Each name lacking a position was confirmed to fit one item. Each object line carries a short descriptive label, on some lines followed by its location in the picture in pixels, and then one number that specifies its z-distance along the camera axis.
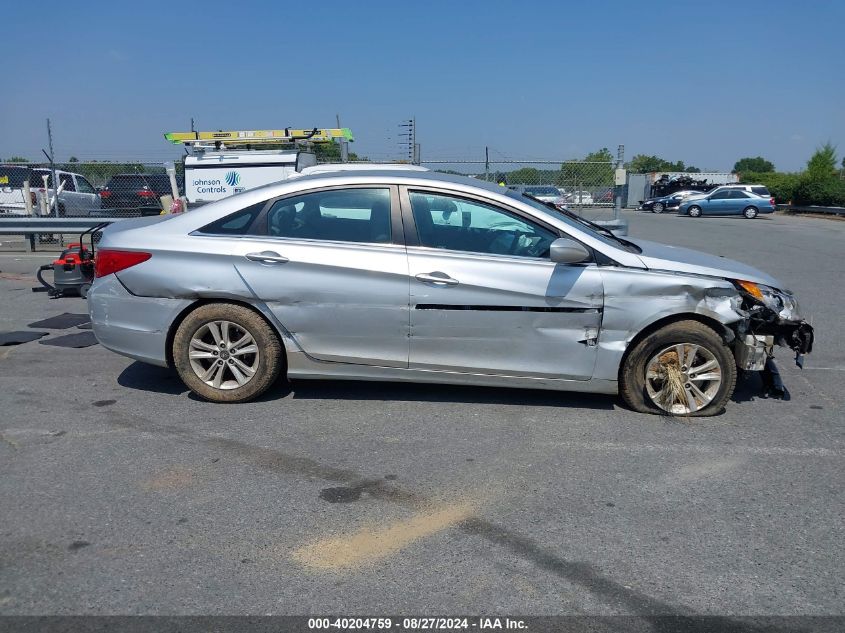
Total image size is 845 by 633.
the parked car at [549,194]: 14.62
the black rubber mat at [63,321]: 7.39
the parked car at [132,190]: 18.27
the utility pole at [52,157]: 14.51
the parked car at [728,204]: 34.97
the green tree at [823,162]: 41.57
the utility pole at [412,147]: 14.66
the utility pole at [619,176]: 13.31
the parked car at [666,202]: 40.19
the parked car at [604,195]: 15.69
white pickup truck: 17.45
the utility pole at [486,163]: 14.74
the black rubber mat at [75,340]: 6.65
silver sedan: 4.65
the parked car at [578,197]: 15.28
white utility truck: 13.88
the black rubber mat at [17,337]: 6.69
